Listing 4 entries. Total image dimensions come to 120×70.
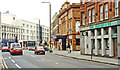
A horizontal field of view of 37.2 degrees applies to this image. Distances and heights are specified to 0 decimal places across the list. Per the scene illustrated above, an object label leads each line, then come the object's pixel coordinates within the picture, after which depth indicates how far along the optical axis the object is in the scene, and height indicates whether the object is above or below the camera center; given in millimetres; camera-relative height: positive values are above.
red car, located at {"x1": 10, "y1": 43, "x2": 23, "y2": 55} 31094 -2156
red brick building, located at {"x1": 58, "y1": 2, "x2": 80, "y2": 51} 39873 +3579
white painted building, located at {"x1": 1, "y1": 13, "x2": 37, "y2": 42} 81154 +4821
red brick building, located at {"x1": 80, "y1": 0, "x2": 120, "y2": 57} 21014 +1460
